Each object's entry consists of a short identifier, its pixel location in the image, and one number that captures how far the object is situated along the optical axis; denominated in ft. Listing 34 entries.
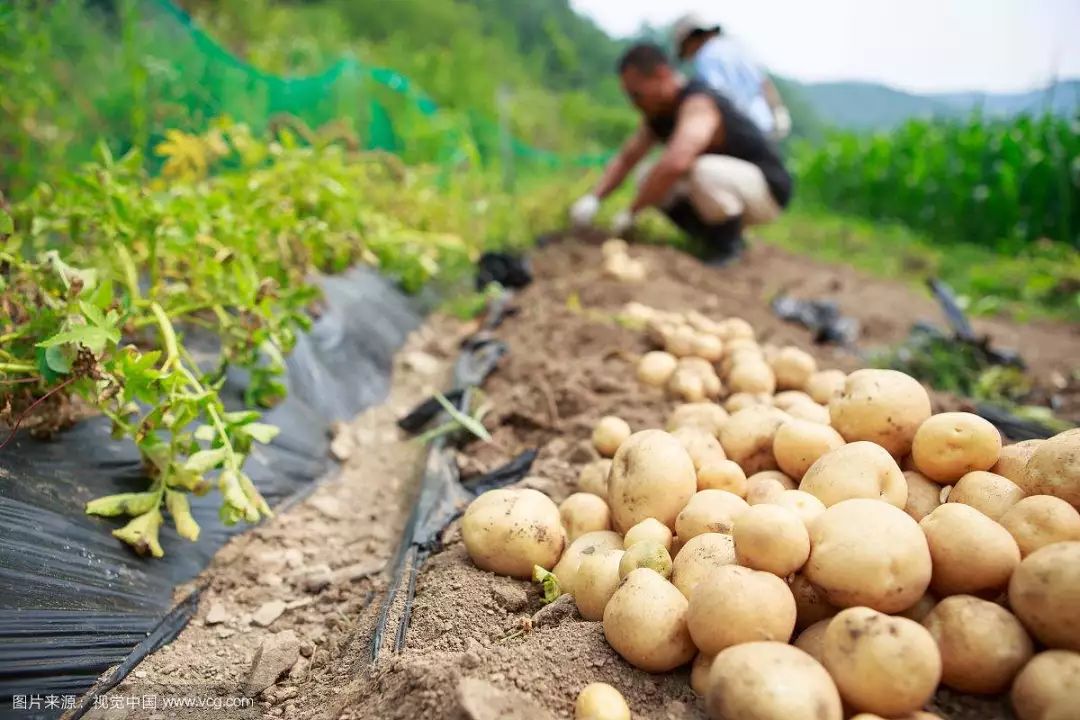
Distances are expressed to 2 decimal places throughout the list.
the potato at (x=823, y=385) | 3.18
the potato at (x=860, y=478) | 2.05
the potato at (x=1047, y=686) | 1.58
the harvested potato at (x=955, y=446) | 2.11
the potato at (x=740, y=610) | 1.75
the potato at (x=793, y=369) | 3.38
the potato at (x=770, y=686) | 1.61
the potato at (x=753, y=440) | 2.54
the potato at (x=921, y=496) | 2.15
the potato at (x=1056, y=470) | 1.91
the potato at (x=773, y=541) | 1.85
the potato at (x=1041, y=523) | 1.81
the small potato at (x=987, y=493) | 1.98
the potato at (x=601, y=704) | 1.77
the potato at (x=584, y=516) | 2.49
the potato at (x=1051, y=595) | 1.65
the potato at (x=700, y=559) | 1.97
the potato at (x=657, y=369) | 3.60
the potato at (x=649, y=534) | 2.20
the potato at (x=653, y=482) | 2.30
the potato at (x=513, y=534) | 2.33
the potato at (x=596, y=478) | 2.66
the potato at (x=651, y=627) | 1.87
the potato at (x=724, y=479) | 2.37
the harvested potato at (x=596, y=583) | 2.10
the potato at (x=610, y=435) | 2.92
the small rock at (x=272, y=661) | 2.25
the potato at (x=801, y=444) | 2.32
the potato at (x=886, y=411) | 2.30
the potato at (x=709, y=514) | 2.14
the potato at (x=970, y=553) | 1.80
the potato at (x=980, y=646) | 1.70
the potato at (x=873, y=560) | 1.76
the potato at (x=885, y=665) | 1.63
